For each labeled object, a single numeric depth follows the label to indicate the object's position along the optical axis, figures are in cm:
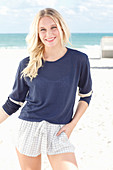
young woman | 202
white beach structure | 1675
